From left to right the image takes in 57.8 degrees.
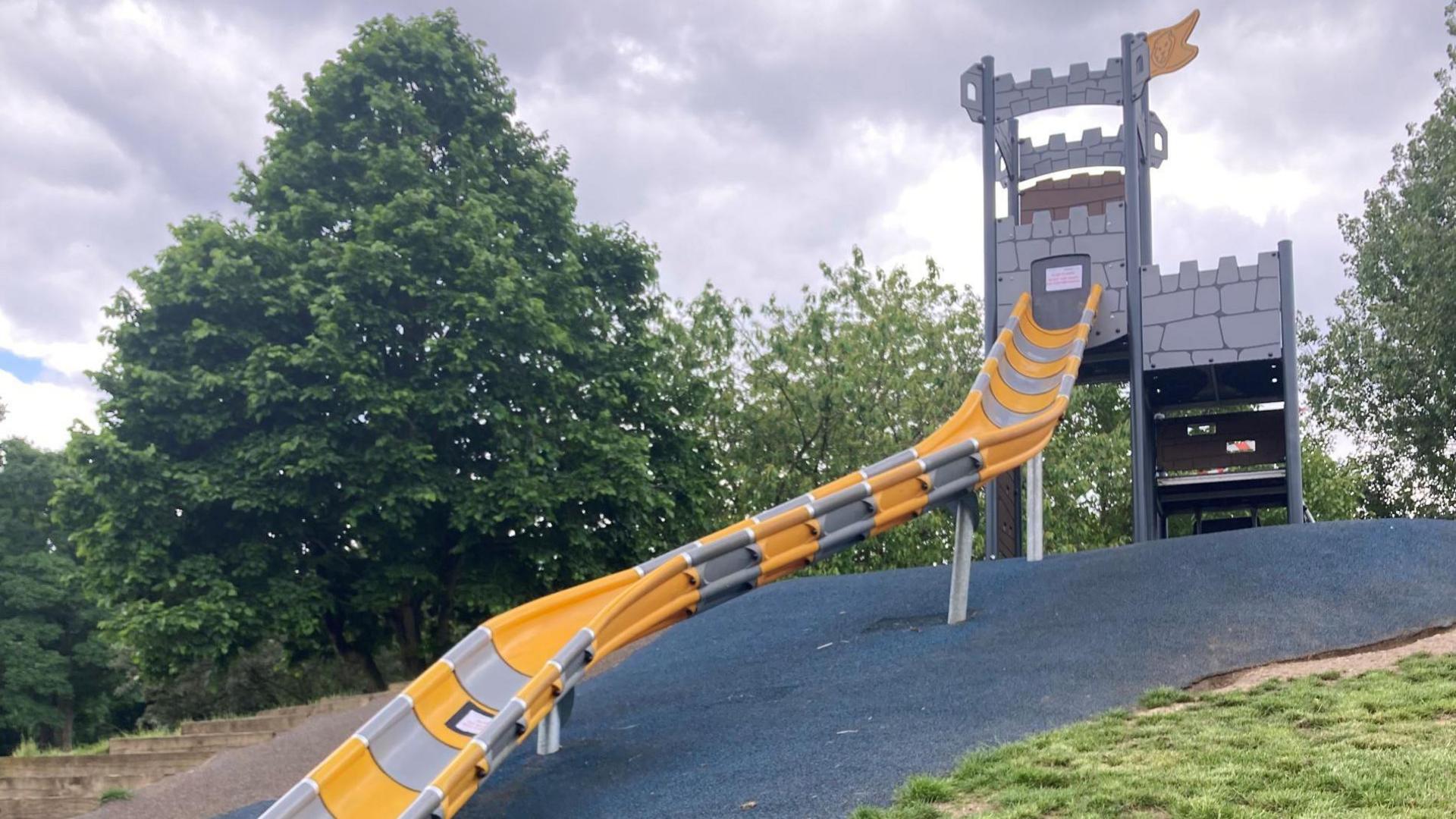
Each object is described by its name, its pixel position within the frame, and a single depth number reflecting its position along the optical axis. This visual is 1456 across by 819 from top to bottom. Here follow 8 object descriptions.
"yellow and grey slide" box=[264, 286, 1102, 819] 8.78
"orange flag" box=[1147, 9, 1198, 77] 16.94
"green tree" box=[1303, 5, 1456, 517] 25.61
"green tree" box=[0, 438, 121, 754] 31.36
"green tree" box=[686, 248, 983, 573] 25.81
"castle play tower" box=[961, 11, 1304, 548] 15.67
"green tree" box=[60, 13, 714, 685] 17.78
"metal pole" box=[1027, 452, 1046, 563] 15.16
